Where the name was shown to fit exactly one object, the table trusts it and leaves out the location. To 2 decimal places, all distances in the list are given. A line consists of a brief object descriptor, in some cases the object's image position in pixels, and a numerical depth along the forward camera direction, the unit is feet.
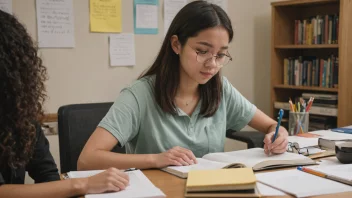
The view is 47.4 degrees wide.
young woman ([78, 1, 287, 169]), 4.52
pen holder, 6.27
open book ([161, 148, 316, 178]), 3.78
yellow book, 2.97
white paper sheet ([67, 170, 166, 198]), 3.03
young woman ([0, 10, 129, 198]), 3.08
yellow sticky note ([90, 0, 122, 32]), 8.04
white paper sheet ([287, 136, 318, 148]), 4.90
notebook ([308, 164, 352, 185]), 3.45
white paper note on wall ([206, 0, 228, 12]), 9.59
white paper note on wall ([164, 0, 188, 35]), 8.89
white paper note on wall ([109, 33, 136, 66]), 8.30
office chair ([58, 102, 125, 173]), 5.26
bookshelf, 8.32
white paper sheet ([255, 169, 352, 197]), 3.15
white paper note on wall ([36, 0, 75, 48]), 7.52
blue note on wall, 8.52
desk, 3.15
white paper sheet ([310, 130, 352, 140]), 5.26
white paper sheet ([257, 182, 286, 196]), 3.15
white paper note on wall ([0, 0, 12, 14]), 7.13
